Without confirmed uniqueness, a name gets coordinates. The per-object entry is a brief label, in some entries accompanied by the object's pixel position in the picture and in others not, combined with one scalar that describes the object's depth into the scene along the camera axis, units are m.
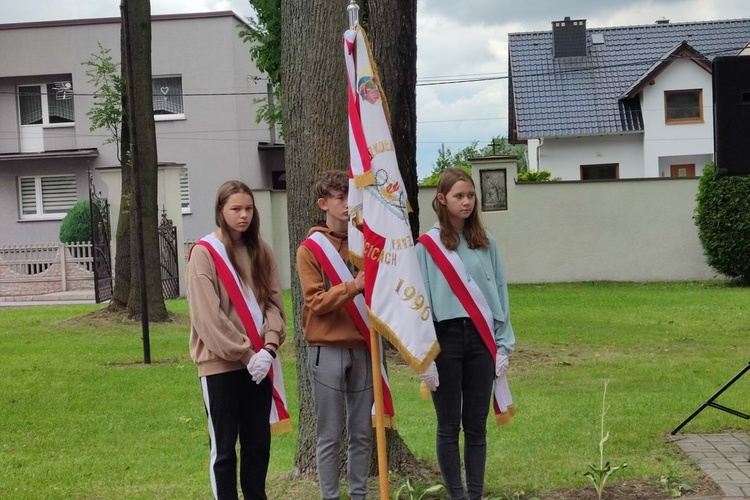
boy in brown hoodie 5.25
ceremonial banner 5.04
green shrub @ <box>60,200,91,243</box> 31.33
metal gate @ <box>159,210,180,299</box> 22.30
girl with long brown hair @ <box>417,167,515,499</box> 5.43
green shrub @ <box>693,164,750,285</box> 21.38
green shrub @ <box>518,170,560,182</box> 28.95
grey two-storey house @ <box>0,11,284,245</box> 35.06
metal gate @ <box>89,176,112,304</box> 21.66
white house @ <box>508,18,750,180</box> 36.88
